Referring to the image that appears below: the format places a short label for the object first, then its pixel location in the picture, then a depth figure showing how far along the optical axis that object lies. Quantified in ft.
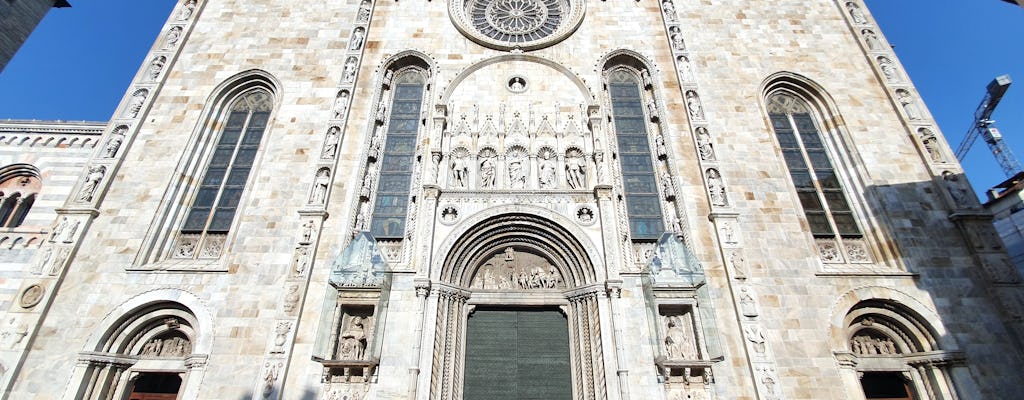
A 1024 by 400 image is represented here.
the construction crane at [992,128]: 90.02
